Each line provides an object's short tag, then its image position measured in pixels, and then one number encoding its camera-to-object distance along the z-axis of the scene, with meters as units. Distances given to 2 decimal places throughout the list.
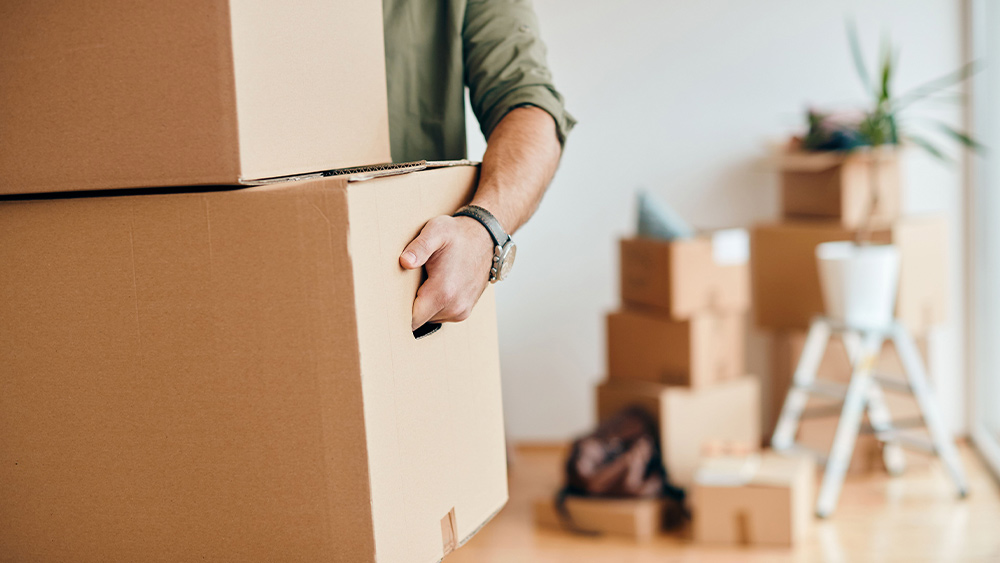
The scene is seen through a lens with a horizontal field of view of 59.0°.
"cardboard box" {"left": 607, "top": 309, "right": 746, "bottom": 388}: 2.85
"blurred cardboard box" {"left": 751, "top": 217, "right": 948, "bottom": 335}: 2.93
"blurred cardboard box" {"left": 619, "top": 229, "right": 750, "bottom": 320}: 2.79
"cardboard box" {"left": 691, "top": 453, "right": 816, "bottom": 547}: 2.48
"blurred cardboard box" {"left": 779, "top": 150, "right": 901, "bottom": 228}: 2.86
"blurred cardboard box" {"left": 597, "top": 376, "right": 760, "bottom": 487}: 2.83
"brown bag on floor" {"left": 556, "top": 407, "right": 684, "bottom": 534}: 2.69
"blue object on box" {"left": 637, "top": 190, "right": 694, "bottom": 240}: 2.85
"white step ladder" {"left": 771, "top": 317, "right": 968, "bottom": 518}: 2.71
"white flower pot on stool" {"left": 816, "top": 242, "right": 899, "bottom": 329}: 2.62
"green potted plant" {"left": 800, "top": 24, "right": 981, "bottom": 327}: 2.63
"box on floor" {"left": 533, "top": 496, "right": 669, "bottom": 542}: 2.64
